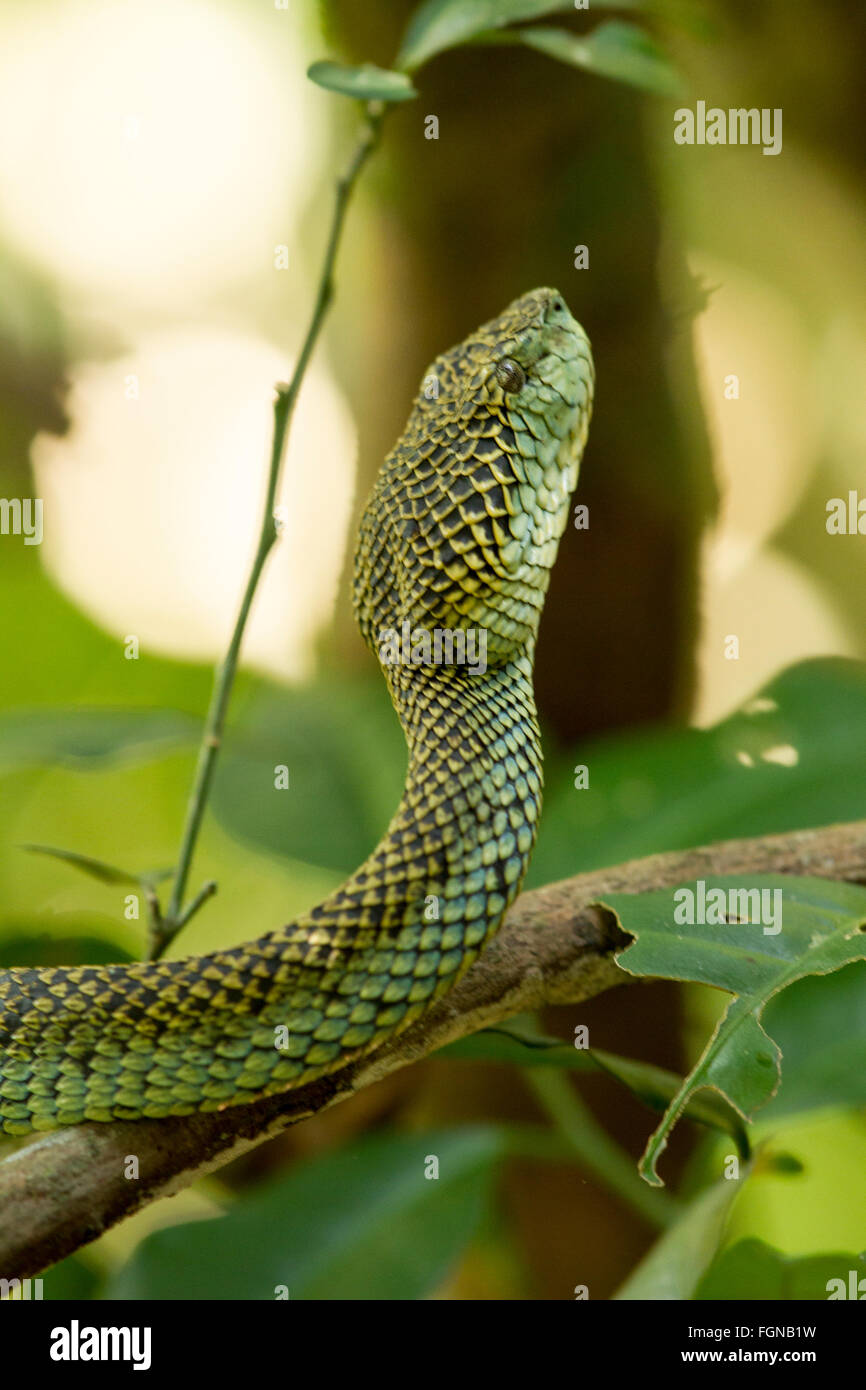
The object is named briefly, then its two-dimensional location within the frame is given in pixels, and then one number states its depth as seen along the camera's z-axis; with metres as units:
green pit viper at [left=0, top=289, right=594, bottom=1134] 0.79
